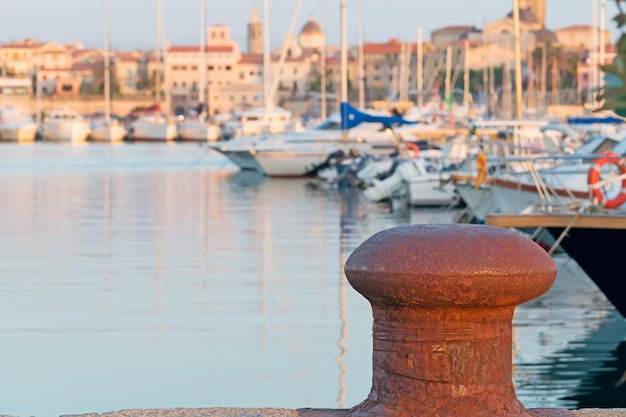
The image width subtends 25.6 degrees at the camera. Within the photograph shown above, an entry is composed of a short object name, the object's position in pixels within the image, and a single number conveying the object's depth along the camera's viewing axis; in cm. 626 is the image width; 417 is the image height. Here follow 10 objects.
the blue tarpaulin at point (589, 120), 3578
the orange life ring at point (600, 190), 1426
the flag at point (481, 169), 2155
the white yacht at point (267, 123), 5835
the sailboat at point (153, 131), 11400
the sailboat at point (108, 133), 11651
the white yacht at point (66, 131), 11662
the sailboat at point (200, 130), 11106
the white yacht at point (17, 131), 12162
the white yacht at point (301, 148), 4875
